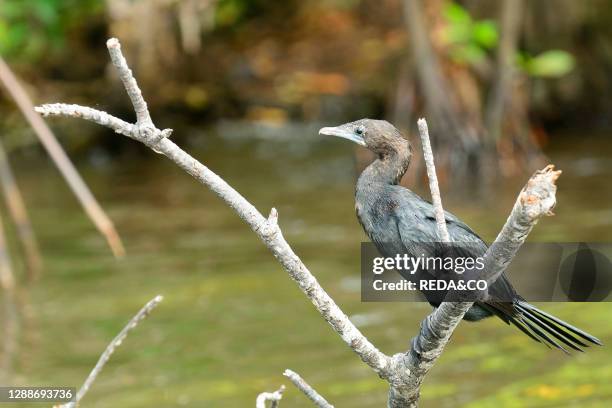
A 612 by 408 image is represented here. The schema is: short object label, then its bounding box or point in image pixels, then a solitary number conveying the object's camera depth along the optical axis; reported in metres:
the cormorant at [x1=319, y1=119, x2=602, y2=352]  5.75
